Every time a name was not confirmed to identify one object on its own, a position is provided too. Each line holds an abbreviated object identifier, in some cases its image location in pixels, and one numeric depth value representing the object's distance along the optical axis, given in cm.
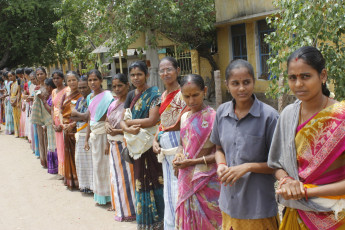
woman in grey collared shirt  260
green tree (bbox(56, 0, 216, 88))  1097
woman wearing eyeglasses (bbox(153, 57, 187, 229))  386
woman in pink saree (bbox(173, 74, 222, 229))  326
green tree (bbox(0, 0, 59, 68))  1934
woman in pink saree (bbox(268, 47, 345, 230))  214
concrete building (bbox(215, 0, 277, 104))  1326
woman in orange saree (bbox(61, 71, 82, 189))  654
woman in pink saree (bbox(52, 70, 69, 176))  697
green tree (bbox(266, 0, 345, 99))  440
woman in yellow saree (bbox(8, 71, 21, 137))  1202
